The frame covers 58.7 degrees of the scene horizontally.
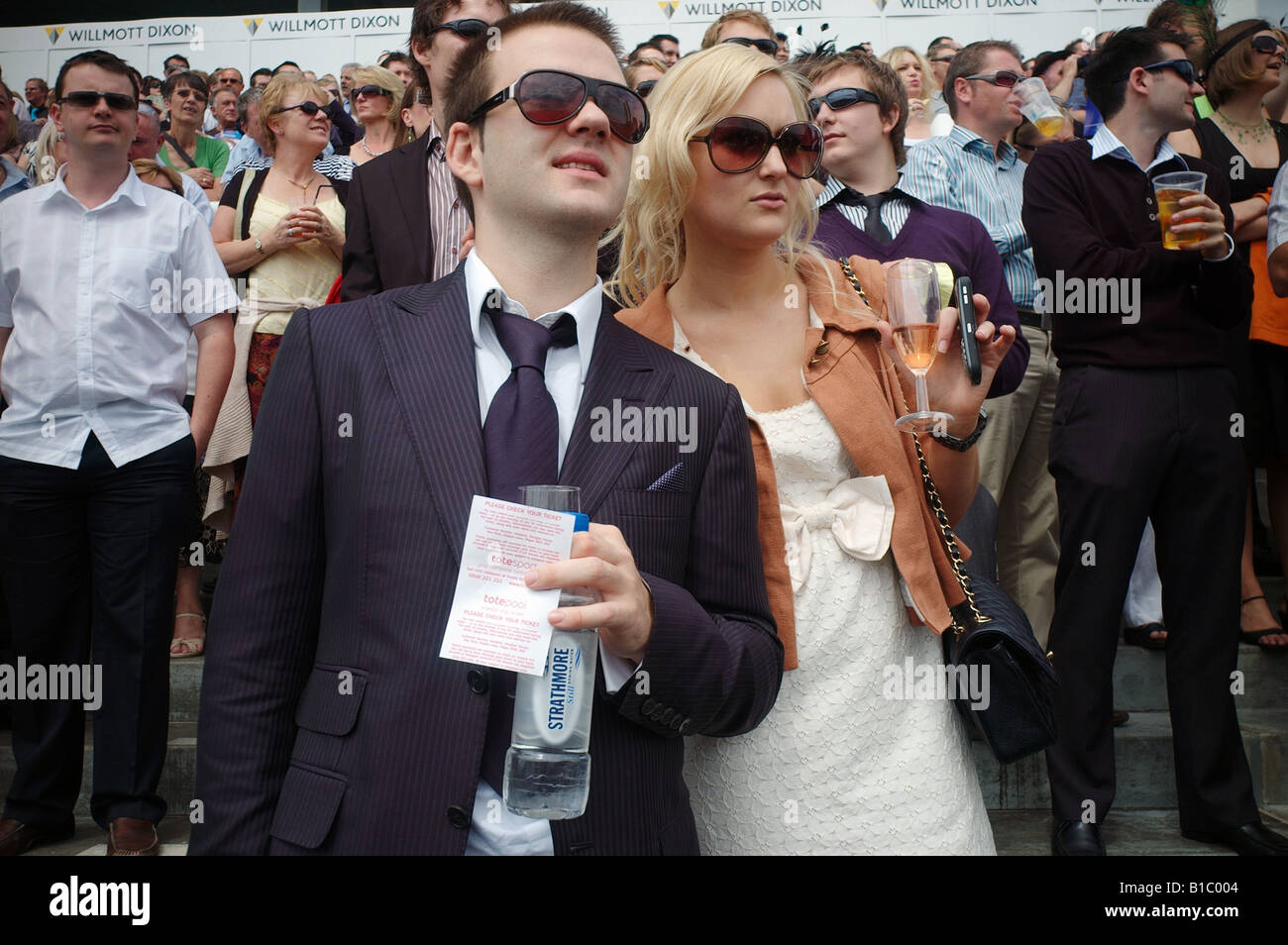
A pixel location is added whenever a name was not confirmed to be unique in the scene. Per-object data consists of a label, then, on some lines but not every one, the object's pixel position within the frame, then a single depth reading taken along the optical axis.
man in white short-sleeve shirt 4.14
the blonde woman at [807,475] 2.29
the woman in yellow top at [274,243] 4.82
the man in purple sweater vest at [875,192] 3.93
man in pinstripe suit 1.71
